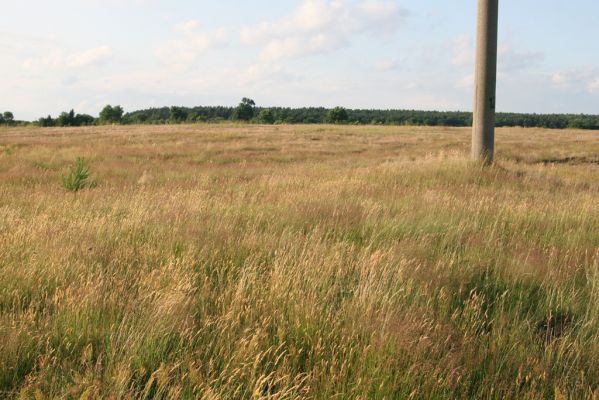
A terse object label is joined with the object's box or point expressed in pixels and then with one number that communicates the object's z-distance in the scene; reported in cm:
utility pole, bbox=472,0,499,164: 1078
